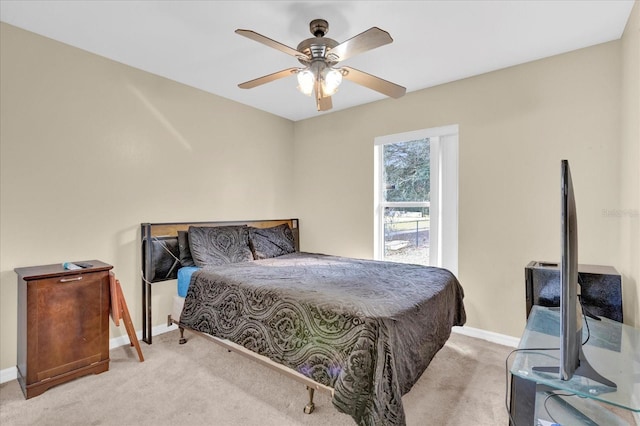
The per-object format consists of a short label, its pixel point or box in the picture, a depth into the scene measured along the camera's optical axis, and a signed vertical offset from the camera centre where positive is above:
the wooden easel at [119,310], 2.33 -0.73
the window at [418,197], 3.28 +0.19
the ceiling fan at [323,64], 1.84 +0.97
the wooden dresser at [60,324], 2.03 -0.75
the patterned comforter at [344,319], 1.57 -0.65
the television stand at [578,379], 1.12 -0.62
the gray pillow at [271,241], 3.51 -0.32
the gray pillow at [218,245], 3.01 -0.31
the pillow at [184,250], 3.09 -0.36
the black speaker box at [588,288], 2.07 -0.51
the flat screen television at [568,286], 1.10 -0.26
